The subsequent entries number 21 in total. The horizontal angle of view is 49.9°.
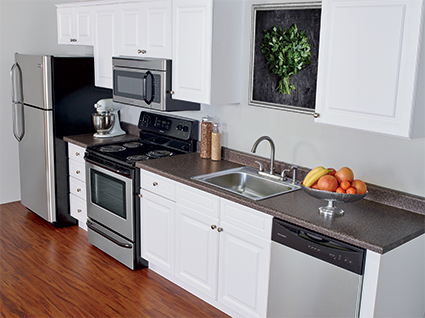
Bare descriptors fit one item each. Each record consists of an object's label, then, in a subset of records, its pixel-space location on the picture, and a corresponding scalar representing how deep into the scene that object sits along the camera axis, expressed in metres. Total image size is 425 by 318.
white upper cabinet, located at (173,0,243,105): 2.98
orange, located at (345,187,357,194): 2.26
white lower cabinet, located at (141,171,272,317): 2.58
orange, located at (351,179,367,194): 2.27
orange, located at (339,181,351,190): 2.29
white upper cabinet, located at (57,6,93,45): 4.08
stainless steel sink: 2.98
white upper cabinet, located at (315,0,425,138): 1.98
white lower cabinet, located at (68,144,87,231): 4.10
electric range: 3.41
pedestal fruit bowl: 2.25
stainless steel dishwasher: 2.09
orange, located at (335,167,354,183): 2.32
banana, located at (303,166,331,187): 2.35
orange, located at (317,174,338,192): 2.28
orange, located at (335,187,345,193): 2.29
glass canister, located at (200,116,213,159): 3.44
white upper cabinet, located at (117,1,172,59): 3.29
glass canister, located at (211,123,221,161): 3.36
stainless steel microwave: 3.34
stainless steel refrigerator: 4.11
